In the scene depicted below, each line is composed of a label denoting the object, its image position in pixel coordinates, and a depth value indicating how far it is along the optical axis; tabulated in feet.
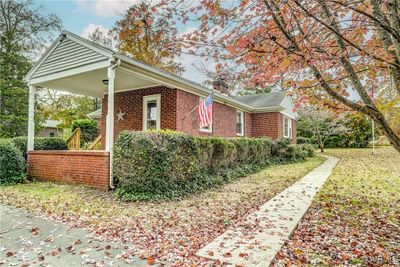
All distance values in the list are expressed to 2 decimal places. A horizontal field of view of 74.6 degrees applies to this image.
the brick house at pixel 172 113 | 36.96
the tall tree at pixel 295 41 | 11.02
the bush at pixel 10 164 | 28.94
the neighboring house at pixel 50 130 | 107.82
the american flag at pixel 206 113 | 32.09
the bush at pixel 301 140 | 84.91
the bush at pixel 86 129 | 57.98
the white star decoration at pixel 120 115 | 41.60
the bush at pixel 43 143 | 33.45
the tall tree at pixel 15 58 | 63.26
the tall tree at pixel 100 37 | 93.70
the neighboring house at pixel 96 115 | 58.75
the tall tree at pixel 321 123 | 72.79
